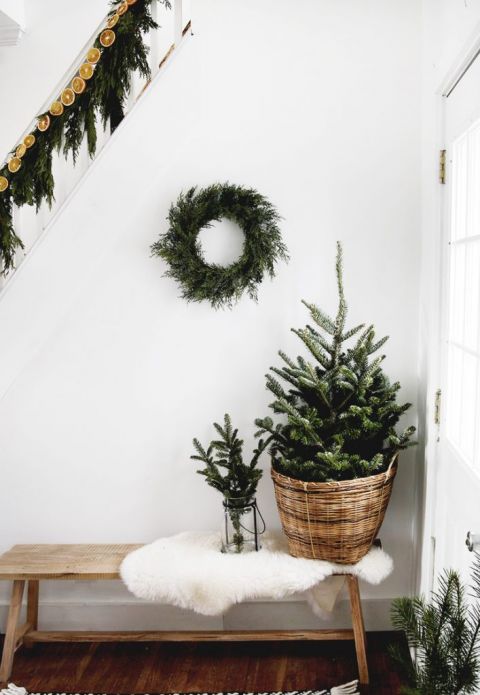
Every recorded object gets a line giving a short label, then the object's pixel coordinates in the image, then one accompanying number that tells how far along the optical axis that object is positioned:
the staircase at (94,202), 2.44
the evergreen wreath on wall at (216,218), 2.68
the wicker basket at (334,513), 2.37
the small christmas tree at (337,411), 2.42
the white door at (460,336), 1.93
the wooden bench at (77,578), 2.56
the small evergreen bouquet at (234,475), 2.63
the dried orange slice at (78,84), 2.36
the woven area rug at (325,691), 2.45
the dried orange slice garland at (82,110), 2.35
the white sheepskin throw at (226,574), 2.43
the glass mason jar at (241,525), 2.62
